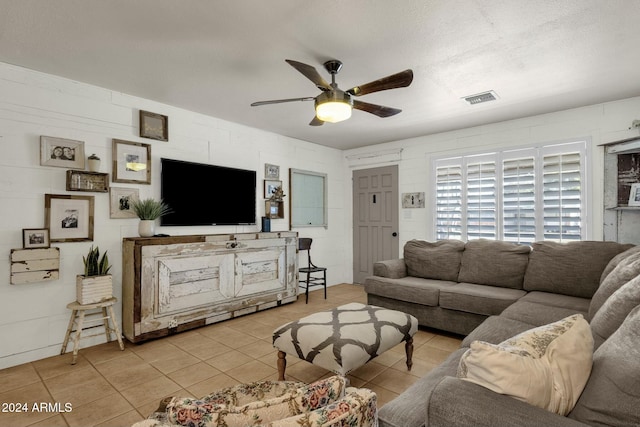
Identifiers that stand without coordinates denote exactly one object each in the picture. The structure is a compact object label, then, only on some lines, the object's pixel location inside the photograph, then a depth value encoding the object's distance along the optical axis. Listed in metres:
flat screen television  3.66
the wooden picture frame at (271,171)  4.75
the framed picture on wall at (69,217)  2.88
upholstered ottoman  1.99
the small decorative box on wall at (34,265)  2.66
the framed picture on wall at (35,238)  2.73
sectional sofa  0.93
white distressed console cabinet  3.11
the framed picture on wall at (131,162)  3.27
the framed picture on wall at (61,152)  2.85
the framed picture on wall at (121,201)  3.24
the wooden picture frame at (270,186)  4.72
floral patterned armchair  0.71
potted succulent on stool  2.82
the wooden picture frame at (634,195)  3.31
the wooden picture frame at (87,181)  2.94
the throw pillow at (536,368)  0.96
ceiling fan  2.24
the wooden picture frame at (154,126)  3.46
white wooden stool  2.76
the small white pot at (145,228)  3.28
